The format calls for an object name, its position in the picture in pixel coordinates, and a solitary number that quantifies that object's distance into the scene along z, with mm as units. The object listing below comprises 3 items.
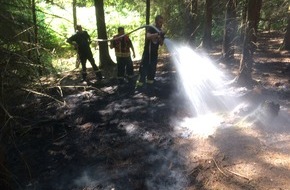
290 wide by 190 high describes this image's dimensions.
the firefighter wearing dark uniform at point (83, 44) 7391
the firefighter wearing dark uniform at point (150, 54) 6112
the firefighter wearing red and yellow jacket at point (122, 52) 7204
